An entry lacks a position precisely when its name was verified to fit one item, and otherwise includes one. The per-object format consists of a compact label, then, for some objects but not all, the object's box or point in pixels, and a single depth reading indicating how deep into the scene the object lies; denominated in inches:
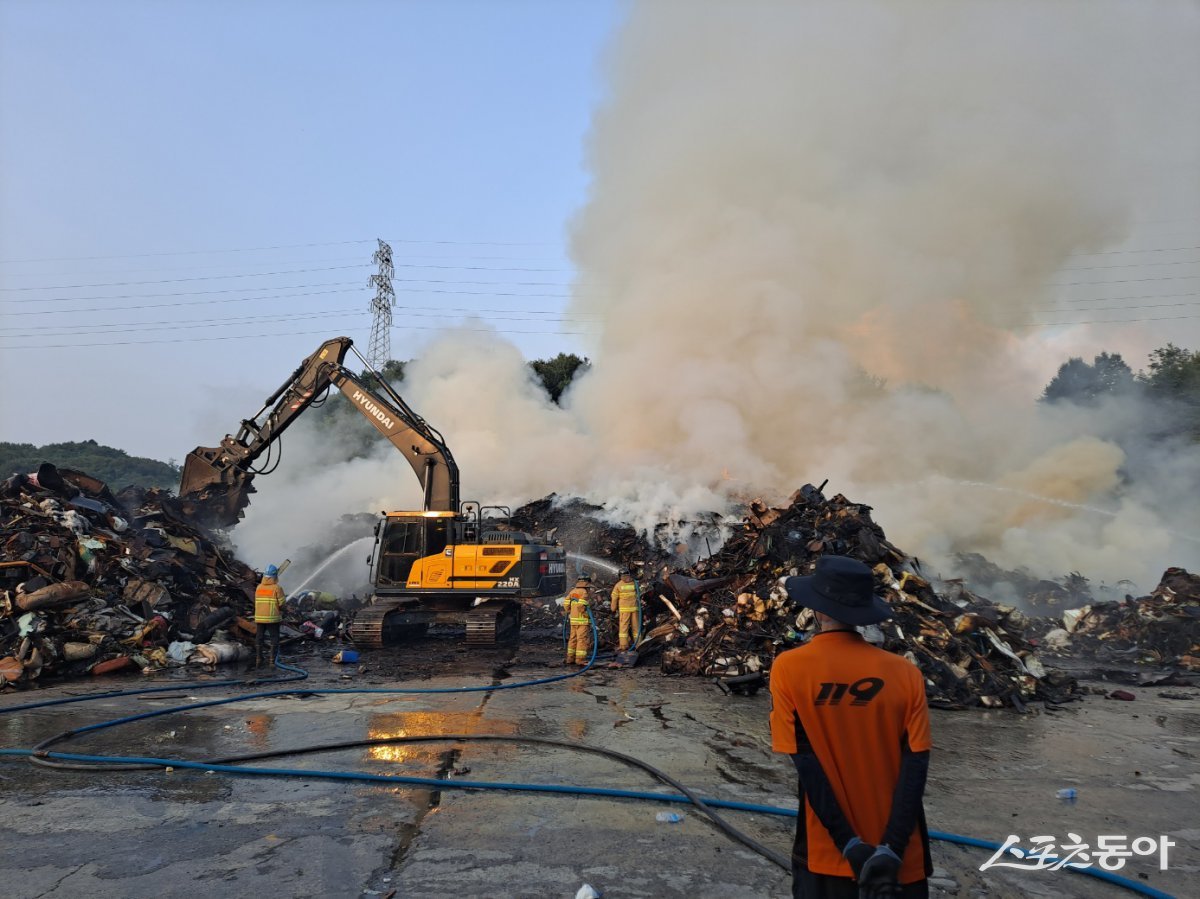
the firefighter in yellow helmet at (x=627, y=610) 488.1
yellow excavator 514.0
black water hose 175.3
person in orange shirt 93.6
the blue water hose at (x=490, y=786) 172.1
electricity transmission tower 1760.6
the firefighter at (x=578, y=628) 453.1
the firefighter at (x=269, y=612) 444.1
